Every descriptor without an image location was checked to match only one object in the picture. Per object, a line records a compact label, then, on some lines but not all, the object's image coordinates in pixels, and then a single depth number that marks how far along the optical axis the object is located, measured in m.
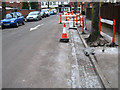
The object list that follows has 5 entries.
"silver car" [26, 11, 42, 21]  20.16
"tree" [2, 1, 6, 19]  17.54
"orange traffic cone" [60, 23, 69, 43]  7.74
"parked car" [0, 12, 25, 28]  13.56
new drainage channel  3.31
